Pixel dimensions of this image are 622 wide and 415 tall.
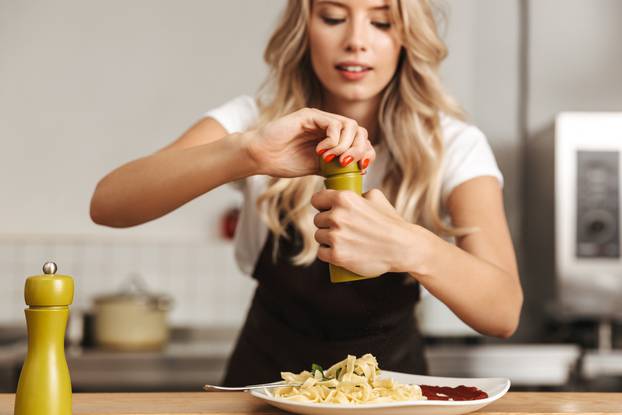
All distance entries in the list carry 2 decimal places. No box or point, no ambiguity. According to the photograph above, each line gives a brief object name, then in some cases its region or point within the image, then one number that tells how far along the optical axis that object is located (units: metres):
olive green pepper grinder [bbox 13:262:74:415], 0.92
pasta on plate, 0.99
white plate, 0.93
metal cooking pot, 2.71
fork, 1.08
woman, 1.33
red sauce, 1.02
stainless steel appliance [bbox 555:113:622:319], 2.76
